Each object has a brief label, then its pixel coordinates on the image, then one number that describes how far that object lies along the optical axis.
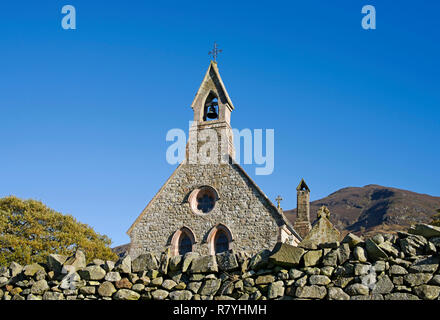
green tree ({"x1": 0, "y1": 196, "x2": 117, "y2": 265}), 28.83
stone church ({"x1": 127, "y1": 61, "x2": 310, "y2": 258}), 24.09
